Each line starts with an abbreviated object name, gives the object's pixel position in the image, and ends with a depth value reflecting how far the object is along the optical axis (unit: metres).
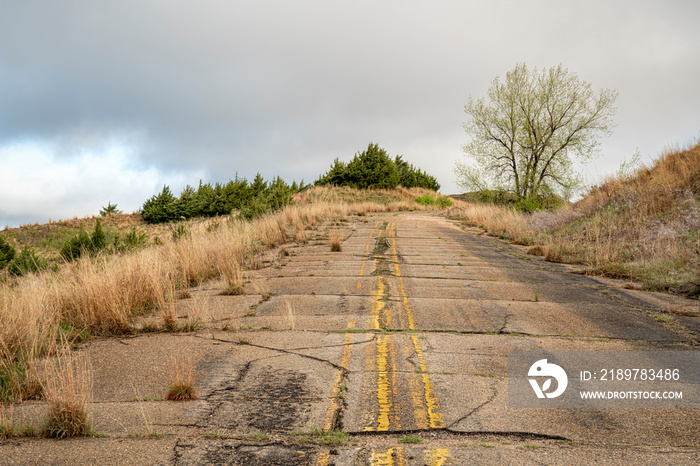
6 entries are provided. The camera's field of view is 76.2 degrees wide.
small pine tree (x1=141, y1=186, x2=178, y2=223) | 54.22
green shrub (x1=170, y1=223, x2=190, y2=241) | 15.47
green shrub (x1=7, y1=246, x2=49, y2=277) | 17.52
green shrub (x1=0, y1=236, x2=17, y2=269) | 26.42
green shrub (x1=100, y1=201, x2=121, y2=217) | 56.56
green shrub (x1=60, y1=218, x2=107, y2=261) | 18.75
